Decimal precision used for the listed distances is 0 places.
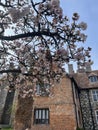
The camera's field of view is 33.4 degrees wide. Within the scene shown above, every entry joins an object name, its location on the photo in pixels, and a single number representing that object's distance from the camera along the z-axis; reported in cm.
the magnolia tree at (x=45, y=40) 698
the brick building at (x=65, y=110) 1802
